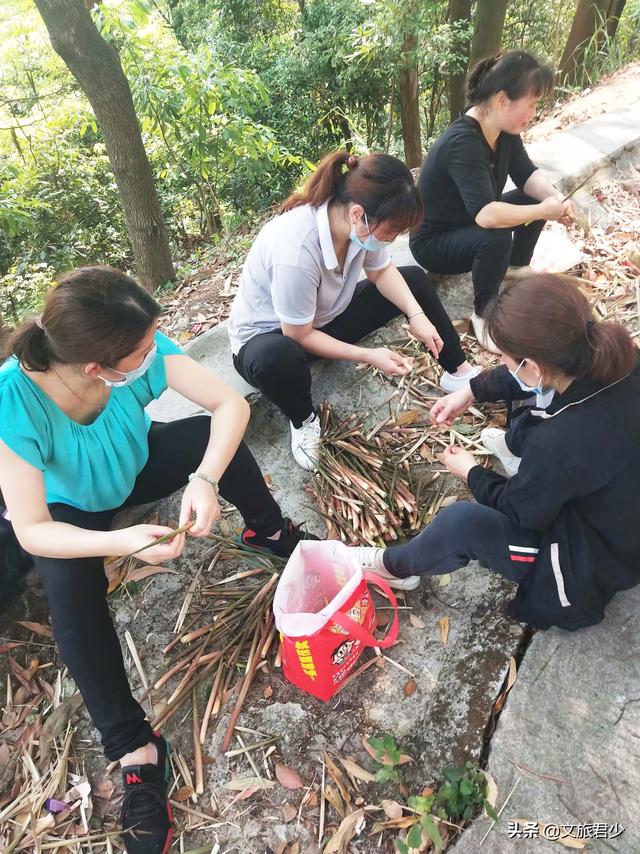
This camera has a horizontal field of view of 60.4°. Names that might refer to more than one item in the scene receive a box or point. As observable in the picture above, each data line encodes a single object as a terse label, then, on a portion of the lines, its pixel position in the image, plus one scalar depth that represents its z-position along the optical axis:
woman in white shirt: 2.16
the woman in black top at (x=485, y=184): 2.63
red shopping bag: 1.71
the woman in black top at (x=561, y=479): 1.54
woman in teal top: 1.61
